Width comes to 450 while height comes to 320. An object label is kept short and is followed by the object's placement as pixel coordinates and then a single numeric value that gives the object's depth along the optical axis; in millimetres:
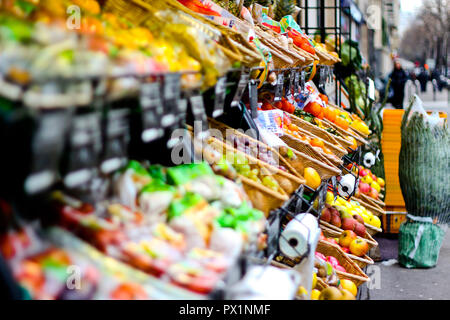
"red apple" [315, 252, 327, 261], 3981
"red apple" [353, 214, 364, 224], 5145
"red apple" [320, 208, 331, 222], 4871
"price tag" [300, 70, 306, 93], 4473
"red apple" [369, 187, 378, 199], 6207
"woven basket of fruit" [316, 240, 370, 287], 4324
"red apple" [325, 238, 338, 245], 4454
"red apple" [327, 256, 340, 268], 4211
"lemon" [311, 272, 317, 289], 3646
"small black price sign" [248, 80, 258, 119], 3182
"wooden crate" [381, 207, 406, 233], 6648
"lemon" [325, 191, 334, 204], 4914
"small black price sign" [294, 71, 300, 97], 4248
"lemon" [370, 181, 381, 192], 6373
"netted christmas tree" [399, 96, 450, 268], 5188
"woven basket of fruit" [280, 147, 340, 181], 3736
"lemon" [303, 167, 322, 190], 3637
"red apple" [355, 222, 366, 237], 4953
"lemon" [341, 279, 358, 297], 4020
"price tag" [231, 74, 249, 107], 2570
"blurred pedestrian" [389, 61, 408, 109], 13969
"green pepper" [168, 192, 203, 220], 1919
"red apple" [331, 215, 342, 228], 4879
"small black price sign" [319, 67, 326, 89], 5480
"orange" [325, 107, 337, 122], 5727
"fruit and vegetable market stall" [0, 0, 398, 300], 1359
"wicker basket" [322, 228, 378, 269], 4551
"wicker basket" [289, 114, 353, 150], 4711
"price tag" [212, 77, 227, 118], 2289
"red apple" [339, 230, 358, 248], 4719
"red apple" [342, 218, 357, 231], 4922
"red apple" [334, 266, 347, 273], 4216
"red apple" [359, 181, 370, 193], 6062
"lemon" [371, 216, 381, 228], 5590
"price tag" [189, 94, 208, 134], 2127
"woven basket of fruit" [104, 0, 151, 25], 2426
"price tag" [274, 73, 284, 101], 3758
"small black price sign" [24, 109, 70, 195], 1302
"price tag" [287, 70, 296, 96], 4125
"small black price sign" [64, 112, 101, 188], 1429
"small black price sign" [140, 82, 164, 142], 1719
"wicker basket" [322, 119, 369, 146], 5414
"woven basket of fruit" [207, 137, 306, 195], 2891
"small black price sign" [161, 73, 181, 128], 1830
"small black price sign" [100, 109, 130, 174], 1590
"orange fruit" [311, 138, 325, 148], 4281
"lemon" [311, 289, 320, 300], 3535
